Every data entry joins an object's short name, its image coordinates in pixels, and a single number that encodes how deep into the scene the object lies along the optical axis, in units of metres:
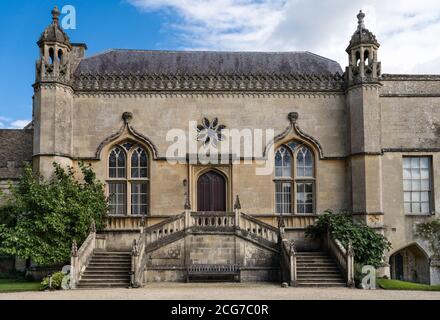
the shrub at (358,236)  23.83
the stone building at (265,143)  26.62
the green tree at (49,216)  23.19
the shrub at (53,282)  21.08
